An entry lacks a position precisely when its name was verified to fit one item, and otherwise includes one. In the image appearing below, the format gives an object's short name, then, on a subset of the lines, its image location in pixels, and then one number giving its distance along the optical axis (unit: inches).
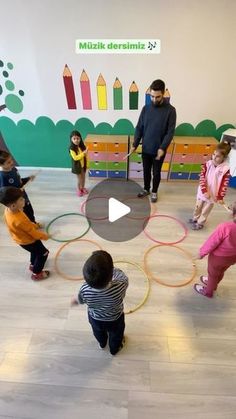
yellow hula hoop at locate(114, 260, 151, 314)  80.3
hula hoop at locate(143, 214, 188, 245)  107.1
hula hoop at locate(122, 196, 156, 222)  121.4
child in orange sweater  65.5
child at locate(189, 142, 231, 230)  88.0
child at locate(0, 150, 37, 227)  81.6
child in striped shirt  45.6
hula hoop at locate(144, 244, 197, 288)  88.4
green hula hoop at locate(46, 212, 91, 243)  108.0
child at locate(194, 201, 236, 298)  62.9
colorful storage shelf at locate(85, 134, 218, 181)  138.7
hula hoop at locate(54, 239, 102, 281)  90.7
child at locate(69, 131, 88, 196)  117.6
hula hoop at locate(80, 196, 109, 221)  121.2
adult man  102.4
